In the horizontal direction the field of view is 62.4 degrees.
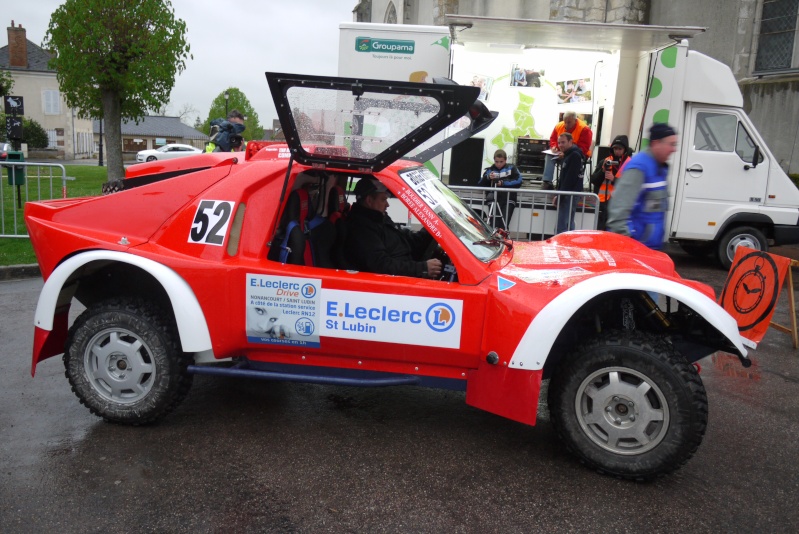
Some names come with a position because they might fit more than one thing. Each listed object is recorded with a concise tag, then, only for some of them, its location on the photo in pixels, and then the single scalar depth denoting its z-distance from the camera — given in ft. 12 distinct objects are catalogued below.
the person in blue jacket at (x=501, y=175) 33.58
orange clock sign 15.96
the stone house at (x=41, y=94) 209.67
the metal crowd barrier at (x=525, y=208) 28.40
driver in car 13.55
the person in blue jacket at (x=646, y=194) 15.12
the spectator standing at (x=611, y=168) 32.53
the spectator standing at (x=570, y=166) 31.76
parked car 122.24
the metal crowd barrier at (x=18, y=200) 34.01
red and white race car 11.82
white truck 33.22
